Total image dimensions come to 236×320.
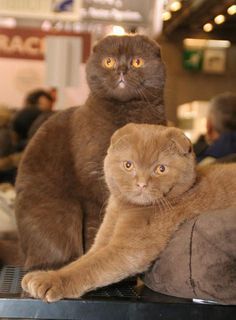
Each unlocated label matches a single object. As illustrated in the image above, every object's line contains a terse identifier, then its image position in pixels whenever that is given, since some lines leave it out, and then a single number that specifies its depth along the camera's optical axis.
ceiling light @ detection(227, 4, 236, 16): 3.08
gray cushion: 0.90
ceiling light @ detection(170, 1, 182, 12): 3.07
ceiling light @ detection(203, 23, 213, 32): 3.70
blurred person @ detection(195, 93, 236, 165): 2.25
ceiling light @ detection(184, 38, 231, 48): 4.28
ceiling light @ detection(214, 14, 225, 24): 3.36
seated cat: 1.21
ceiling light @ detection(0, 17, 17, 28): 2.37
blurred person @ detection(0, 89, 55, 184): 2.17
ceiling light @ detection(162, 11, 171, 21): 2.96
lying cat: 0.94
